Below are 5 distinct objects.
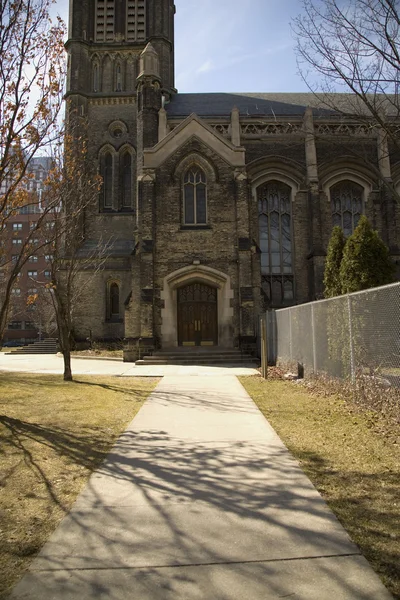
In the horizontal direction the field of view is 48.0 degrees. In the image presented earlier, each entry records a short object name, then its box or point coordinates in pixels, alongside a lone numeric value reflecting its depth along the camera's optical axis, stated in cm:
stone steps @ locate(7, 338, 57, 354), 3162
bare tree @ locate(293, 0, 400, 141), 723
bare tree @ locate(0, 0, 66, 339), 753
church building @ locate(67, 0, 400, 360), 2020
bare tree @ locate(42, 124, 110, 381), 1012
